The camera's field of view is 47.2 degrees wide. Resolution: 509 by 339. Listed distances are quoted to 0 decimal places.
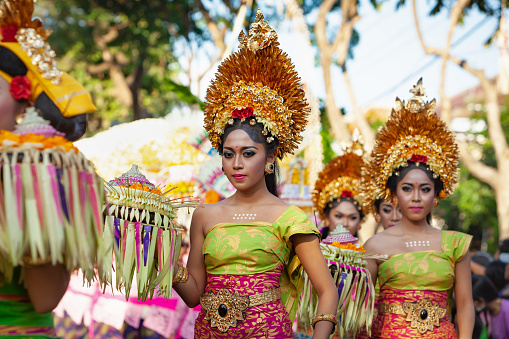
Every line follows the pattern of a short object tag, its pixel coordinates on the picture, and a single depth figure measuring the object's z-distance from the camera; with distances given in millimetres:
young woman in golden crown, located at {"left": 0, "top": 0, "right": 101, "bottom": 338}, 1866
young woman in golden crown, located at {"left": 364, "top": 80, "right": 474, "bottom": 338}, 3832
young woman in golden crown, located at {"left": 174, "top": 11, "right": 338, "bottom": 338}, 2898
